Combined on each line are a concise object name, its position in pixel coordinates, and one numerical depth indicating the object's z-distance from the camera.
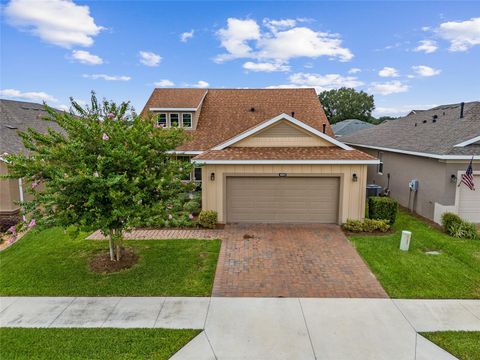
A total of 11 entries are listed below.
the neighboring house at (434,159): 11.38
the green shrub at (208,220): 11.50
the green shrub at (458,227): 10.41
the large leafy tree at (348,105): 60.03
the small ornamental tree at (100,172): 6.73
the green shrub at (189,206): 8.17
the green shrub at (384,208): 11.23
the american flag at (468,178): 11.09
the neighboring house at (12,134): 13.73
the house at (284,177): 11.48
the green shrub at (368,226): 11.05
